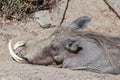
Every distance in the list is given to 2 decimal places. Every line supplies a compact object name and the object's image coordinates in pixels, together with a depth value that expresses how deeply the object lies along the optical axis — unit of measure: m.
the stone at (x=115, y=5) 8.58
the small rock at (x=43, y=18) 8.33
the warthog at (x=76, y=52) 6.46
